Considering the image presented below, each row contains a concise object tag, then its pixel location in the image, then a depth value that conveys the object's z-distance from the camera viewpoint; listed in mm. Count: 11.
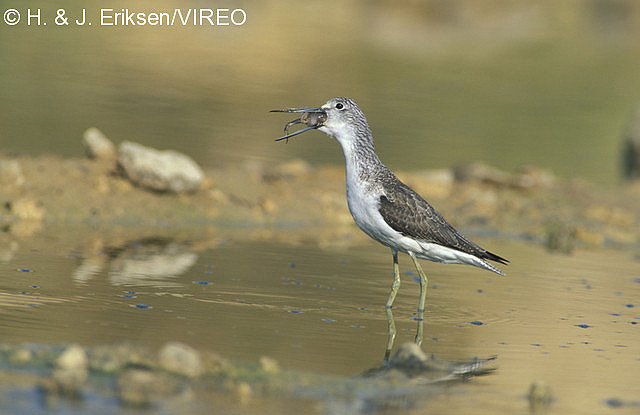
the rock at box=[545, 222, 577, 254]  13508
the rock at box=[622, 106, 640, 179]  21000
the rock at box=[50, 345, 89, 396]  5828
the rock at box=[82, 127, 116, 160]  13500
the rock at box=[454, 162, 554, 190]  16141
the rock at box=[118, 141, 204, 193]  12977
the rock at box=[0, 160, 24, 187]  12469
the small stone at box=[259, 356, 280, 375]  6492
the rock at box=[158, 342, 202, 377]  6152
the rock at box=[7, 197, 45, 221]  12016
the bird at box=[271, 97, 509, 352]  9258
